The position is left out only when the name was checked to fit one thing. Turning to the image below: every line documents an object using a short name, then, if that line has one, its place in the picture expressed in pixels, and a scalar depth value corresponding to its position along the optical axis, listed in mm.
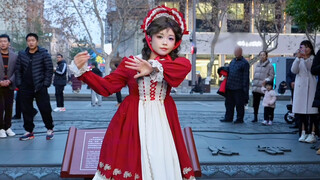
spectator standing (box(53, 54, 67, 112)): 10898
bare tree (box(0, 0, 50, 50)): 20984
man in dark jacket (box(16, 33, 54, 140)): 6055
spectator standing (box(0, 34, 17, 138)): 6625
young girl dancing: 2732
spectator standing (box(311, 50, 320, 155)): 5281
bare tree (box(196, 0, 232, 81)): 25344
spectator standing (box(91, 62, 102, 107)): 12535
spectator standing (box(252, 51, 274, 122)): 8758
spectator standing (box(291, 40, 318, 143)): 6195
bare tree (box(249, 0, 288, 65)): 26422
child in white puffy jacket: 8461
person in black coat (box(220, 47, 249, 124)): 8656
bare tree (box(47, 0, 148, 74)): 22031
